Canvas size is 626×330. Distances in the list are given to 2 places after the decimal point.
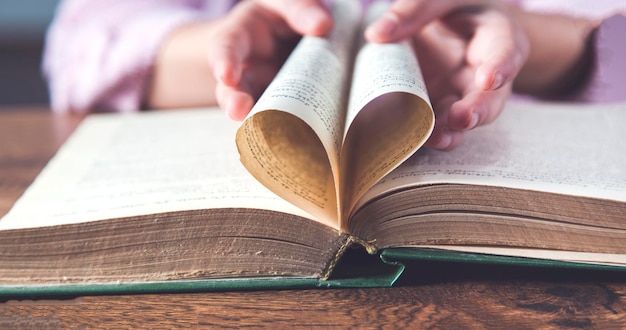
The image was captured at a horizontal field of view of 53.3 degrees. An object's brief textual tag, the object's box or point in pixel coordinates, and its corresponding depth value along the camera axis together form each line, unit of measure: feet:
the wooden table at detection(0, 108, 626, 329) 1.29
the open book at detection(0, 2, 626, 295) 1.39
